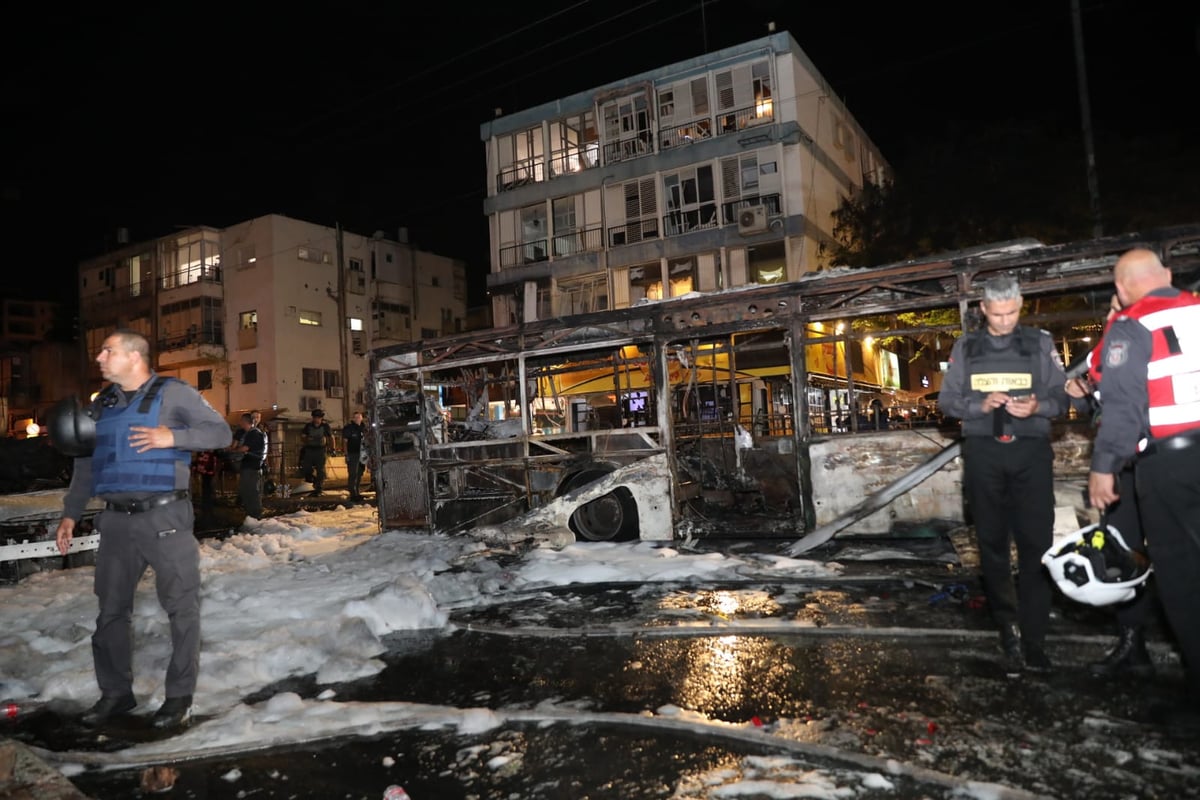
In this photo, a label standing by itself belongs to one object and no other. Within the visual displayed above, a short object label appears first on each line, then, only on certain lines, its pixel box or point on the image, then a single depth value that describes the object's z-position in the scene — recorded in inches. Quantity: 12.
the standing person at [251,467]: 490.3
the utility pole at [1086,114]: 598.2
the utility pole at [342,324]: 1615.4
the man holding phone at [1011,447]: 144.9
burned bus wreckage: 312.5
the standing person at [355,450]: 684.1
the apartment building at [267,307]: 1529.3
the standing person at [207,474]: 583.5
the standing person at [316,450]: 699.4
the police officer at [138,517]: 147.3
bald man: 116.4
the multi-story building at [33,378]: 1881.2
